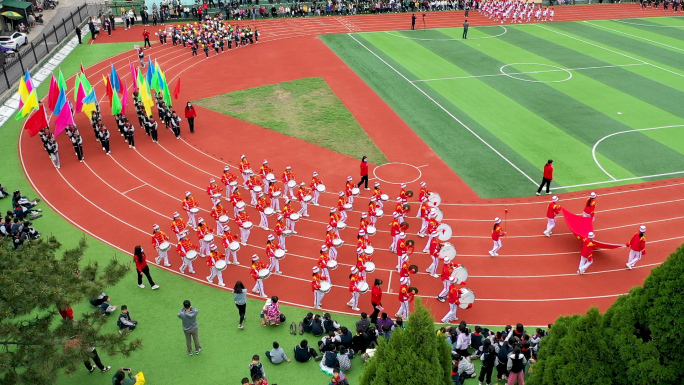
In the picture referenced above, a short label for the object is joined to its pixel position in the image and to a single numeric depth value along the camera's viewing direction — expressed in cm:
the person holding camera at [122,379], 1366
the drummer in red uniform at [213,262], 1844
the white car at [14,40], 4314
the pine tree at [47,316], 1064
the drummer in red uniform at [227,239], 1908
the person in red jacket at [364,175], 2391
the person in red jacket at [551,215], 2075
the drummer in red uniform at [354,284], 1712
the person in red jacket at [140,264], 1791
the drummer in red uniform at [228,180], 2320
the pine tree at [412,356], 716
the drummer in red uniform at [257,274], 1767
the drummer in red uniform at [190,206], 2134
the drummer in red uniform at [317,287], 1719
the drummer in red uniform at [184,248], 1891
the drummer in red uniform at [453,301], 1667
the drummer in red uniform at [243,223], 2064
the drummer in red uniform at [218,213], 2072
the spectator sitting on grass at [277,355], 1522
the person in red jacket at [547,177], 2336
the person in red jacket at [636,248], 1875
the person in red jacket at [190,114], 2939
